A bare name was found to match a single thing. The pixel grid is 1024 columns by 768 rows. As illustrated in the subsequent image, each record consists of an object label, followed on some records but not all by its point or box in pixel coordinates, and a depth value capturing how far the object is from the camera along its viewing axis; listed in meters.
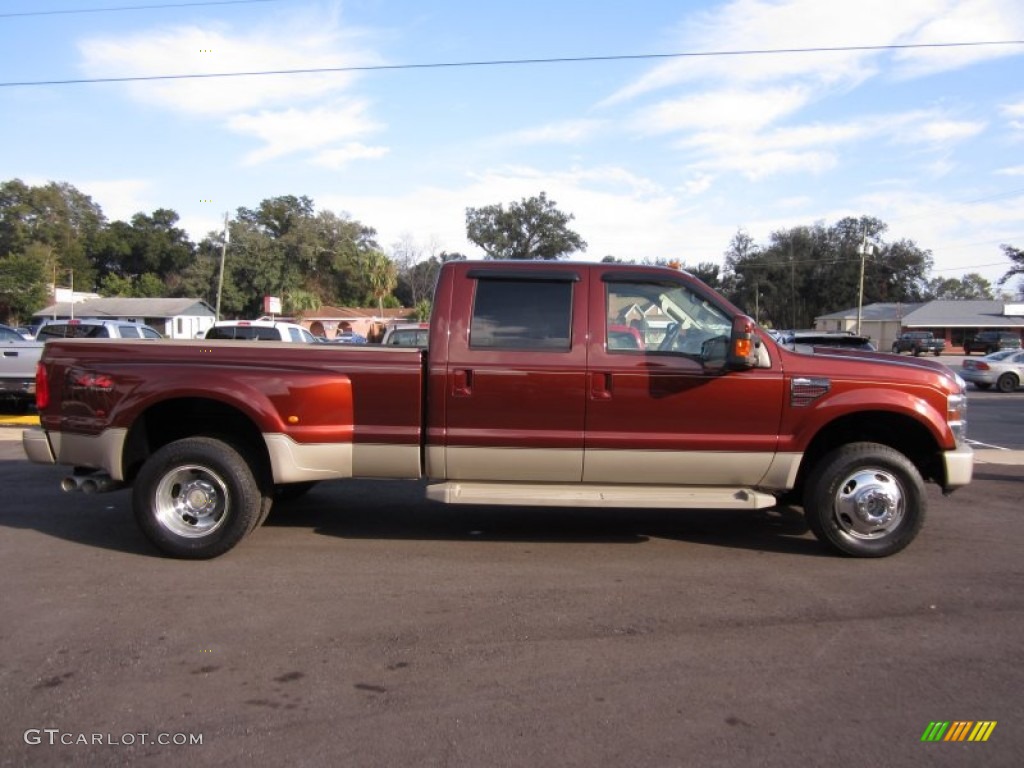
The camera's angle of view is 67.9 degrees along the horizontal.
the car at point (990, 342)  50.10
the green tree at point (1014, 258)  73.94
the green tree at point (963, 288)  104.75
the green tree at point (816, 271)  81.25
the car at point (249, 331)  15.61
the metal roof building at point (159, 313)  58.78
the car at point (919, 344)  50.42
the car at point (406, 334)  11.33
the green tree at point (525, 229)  72.25
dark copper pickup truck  5.30
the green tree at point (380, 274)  64.94
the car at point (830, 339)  12.78
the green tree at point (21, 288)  58.81
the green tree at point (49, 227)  84.12
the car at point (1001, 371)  23.64
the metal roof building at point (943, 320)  63.38
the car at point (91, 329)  16.17
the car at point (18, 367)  12.73
